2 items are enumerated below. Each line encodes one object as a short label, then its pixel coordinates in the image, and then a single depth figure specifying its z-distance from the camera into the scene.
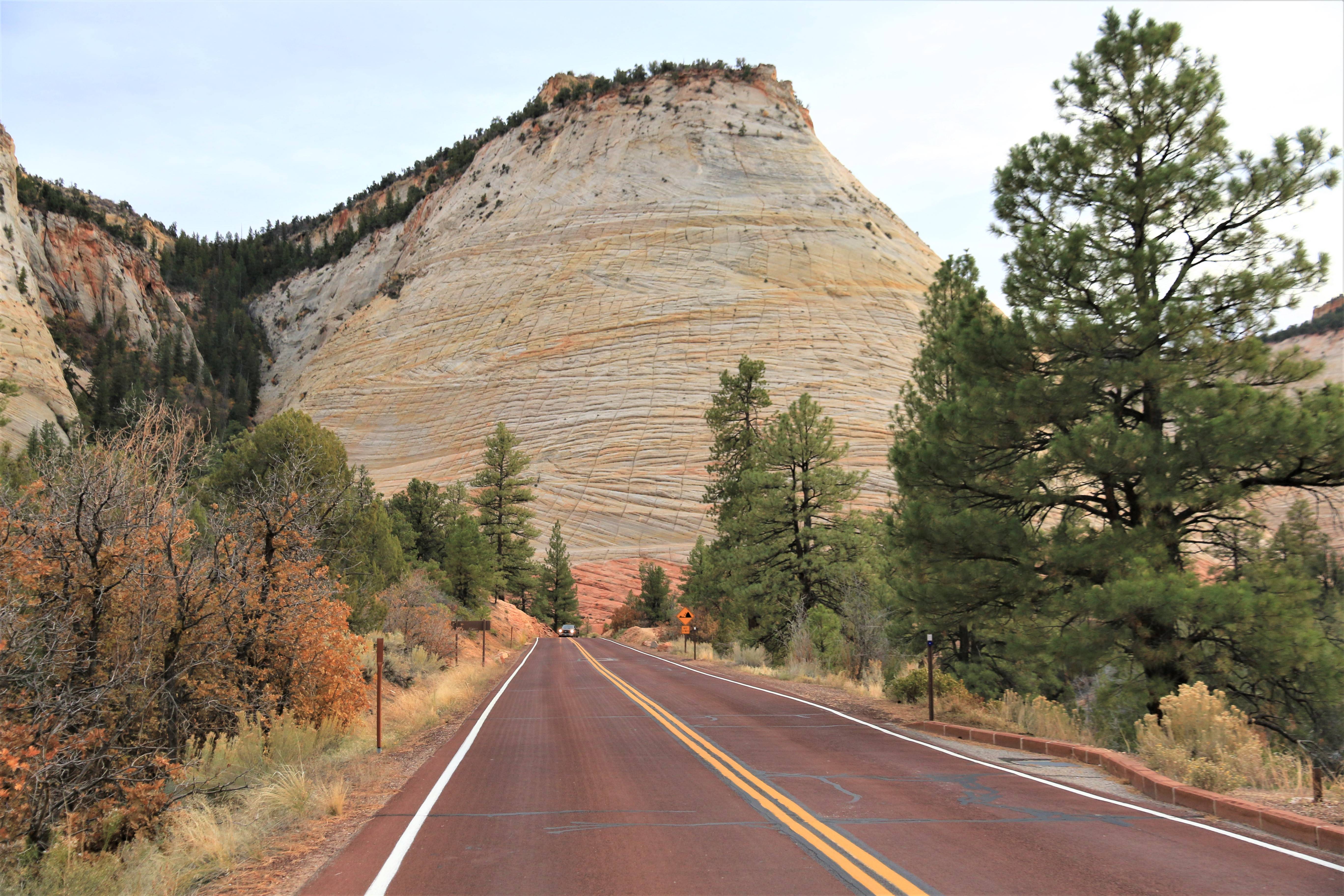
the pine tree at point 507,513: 54.59
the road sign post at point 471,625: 30.38
